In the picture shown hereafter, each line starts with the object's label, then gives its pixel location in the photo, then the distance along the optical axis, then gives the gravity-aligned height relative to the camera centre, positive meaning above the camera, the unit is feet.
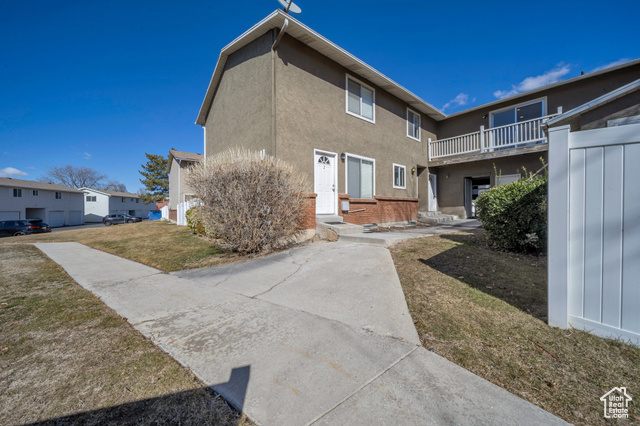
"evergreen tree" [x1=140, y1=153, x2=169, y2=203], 118.32 +14.75
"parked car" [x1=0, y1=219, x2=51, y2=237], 67.41 -4.33
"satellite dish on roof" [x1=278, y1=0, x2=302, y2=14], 23.81 +19.07
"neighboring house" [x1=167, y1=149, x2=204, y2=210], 65.26 +10.00
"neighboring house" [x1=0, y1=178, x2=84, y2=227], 96.94 +3.91
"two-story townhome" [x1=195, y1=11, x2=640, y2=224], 27.17 +11.31
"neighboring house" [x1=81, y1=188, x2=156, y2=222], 136.67 +4.11
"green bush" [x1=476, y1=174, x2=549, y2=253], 17.65 -0.72
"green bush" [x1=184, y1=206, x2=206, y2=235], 29.73 -1.80
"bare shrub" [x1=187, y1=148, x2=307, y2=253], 18.78 +0.70
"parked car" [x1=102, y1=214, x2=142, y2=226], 113.55 -4.16
